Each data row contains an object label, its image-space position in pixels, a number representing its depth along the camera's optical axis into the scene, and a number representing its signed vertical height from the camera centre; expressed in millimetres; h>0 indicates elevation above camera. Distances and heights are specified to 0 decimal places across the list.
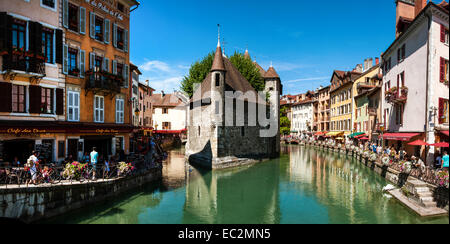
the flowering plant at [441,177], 9518 -2017
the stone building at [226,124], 26516 +176
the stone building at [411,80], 6402 +2145
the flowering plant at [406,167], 15700 -2550
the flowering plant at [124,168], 14570 -2432
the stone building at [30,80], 12453 +2379
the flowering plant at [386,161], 20141 -2736
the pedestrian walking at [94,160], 13269 -1810
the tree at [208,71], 33781 +7329
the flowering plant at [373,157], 24042 -2899
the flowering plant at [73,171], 11914 -2093
